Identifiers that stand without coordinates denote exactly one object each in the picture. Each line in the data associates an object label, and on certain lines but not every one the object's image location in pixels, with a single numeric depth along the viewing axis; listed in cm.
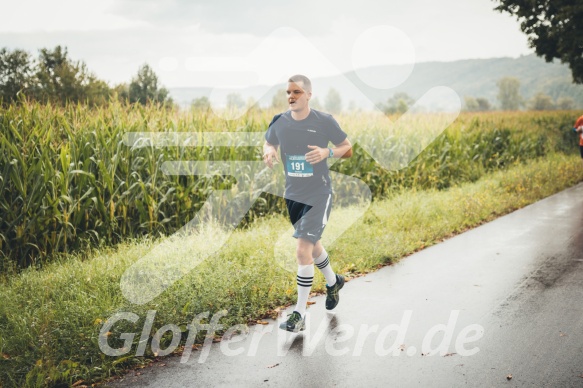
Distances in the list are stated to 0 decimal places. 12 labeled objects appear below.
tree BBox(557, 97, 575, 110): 12494
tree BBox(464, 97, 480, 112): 12772
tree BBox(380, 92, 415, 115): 12253
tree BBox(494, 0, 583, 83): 2825
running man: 471
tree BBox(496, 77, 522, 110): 15725
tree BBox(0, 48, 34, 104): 2027
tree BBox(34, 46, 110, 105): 1694
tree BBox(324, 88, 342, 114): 14162
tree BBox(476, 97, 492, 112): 13938
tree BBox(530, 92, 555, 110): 12938
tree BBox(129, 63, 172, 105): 2275
